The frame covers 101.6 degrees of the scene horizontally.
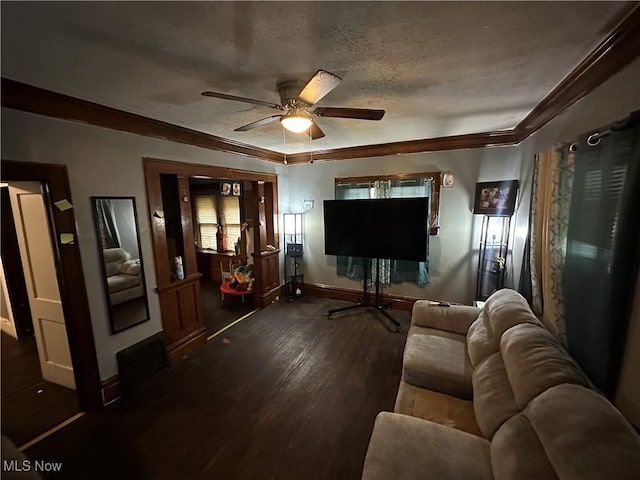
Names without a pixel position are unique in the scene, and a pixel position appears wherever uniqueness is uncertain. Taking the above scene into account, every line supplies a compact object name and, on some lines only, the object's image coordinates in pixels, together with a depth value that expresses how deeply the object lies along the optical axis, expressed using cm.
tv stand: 376
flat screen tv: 320
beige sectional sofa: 92
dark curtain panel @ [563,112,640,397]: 116
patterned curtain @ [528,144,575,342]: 172
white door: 204
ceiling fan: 162
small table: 424
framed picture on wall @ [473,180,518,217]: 292
